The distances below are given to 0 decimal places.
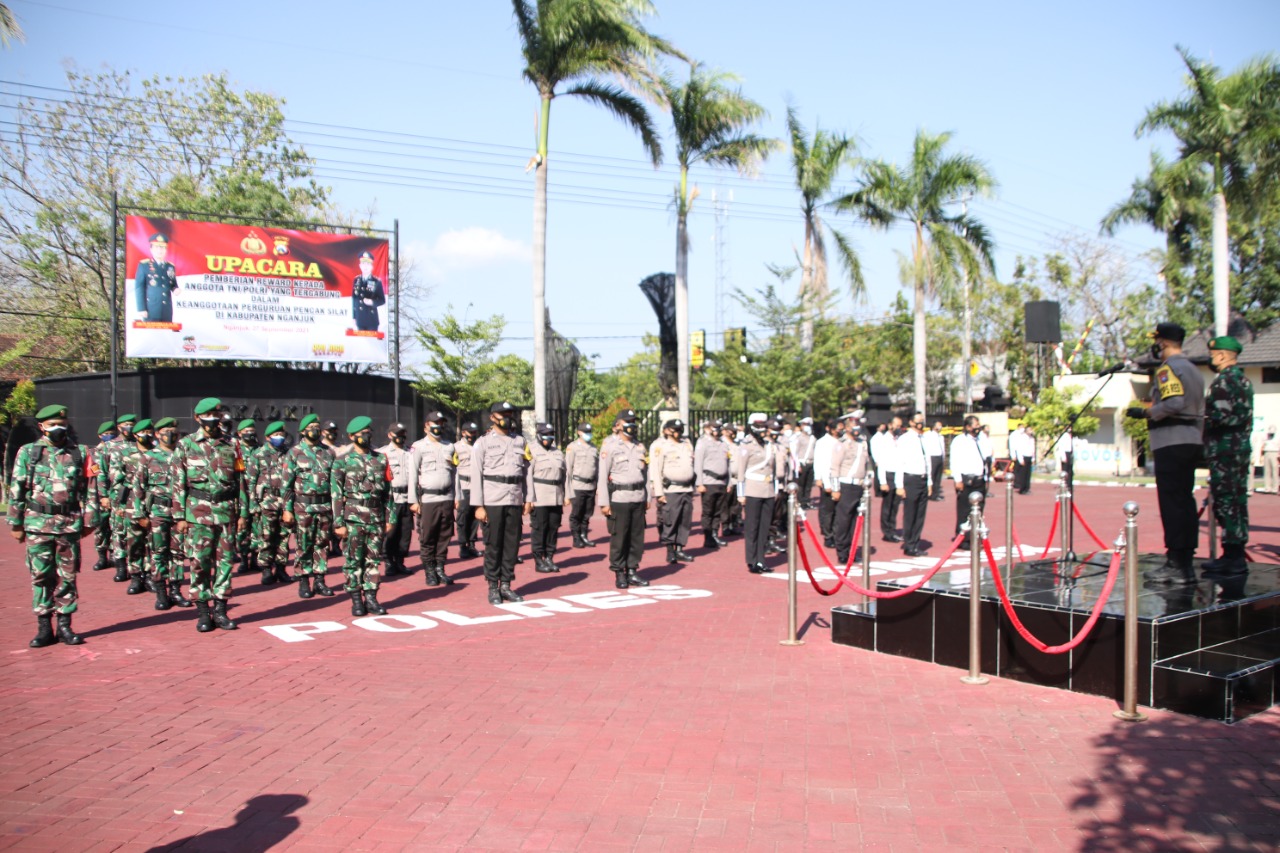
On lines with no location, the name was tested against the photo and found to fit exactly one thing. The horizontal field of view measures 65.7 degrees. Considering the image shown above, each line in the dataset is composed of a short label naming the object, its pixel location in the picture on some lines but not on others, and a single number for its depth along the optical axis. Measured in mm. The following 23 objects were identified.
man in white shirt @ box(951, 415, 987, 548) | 13086
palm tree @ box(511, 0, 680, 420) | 19500
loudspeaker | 21844
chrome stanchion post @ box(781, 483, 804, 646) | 8228
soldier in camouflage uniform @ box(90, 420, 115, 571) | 13156
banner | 20734
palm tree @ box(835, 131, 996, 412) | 27734
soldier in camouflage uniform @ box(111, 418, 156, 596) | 11320
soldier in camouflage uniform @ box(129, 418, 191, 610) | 10188
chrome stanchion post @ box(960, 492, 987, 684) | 6964
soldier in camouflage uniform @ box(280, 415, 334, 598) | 11289
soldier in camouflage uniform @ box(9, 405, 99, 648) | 8438
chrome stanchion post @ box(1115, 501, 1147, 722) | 6180
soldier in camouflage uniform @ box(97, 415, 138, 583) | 11805
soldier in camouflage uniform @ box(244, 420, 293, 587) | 11803
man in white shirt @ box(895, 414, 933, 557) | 13336
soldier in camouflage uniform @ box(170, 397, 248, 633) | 9008
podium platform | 6320
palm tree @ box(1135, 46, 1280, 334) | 26109
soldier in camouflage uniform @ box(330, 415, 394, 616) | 9516
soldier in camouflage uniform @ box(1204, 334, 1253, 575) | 7875
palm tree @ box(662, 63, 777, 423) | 23484
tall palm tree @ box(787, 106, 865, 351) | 28328
